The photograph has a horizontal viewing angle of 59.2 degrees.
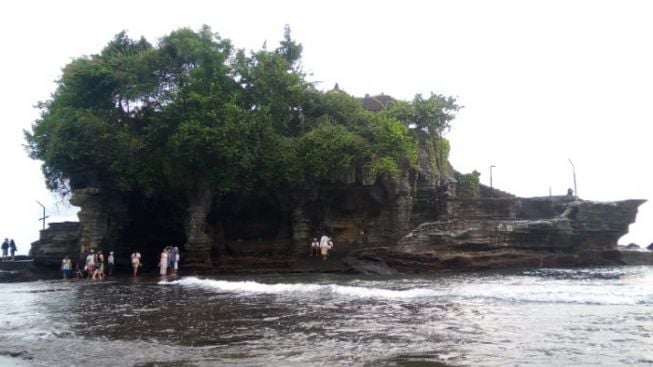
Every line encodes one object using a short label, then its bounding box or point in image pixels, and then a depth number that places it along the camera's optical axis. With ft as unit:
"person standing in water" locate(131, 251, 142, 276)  94.32
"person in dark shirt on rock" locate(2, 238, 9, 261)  128.26
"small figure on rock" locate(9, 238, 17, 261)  125.90
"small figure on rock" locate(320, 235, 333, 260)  99.80
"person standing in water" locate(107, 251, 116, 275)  96.78
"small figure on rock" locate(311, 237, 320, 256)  102.47
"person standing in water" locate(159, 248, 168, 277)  91.20
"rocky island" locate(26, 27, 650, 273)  91.81
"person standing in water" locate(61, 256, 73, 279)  93.50
